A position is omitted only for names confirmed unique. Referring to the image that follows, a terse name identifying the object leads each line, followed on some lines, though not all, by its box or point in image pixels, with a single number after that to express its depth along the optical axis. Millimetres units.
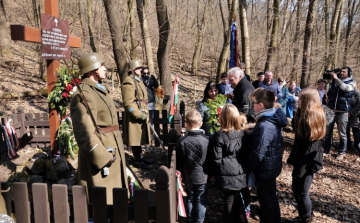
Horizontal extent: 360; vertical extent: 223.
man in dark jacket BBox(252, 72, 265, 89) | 7667
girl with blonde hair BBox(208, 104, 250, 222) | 3156
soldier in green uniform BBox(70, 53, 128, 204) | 2929
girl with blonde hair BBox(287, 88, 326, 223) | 3285
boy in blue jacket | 3055
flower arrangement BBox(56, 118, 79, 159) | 5000
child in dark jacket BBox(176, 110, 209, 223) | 3328
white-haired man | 4227
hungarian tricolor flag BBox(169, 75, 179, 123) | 5637
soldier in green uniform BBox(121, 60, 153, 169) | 5012
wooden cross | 4117
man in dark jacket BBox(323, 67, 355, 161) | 6137
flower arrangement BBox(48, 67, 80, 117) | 4820
